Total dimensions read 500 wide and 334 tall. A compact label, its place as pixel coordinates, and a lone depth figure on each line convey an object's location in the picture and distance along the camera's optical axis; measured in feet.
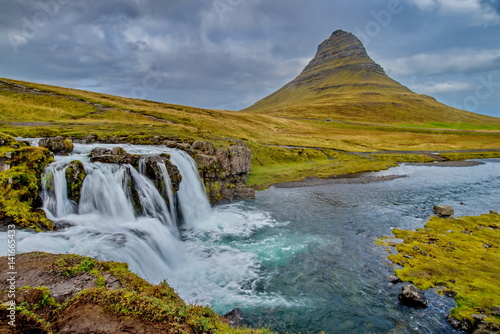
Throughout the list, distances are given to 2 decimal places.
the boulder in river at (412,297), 41.47
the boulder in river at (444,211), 86.13
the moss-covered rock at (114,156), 74.71
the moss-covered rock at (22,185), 45.44
